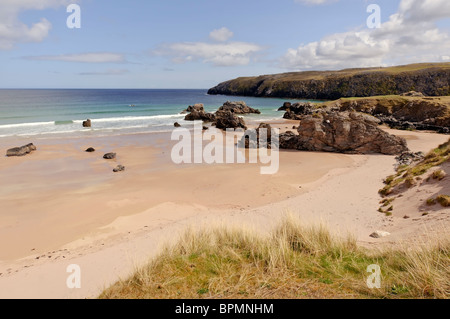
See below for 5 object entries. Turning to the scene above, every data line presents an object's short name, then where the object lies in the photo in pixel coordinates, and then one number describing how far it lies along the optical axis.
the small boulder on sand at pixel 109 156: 22.52
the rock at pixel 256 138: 27.14
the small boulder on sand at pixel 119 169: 18.94
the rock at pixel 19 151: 22.78
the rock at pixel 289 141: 26.34
